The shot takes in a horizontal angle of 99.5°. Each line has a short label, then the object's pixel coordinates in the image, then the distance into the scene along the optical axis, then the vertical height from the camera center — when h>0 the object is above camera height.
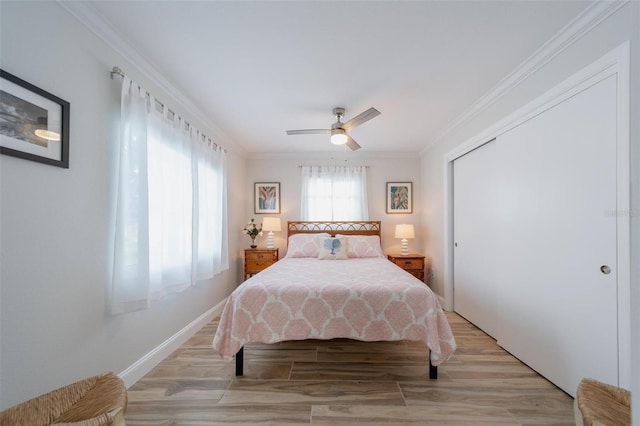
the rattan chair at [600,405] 0.94 -0.71
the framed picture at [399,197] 4.77 +0.31
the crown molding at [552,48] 1.67 +1.23
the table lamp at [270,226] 4.53 -0.20
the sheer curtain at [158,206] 1.95 +0.06
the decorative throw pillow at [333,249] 3.78 -0.49
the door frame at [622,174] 1.55 +0.25
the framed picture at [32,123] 1.34 +0.48
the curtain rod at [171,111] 1.94 +0.98
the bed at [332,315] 2.12 -0.80
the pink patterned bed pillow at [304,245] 4.02 -0.46
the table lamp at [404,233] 4.35 -0.30
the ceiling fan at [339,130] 2.79 +0.93
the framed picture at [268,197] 4.81 +0.30
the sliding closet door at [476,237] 2.85 -0.26
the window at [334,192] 4.73 +0.39
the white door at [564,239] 1.69 -0.18
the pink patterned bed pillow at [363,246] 4.00 -0.48
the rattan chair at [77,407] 1.07 -0.82
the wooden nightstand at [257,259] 4.28 -0.72
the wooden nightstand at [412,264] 4.18 -0.76
